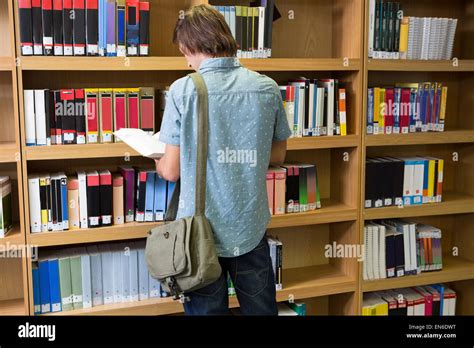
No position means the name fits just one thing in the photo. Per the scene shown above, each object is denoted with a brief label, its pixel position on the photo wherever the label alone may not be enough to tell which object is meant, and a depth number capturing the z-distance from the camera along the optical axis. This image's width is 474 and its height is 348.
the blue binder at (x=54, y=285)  2.42
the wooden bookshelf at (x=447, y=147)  2.86
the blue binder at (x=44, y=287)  2.41
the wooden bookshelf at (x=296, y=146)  2.36
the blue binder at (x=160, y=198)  2.51
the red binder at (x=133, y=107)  2.44
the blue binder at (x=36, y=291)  2.40
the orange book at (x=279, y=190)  2.69
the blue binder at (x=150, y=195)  2.49
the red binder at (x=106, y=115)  2.39
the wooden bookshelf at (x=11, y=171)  2.26
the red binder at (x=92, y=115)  2.38
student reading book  1.66
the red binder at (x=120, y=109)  2.42
